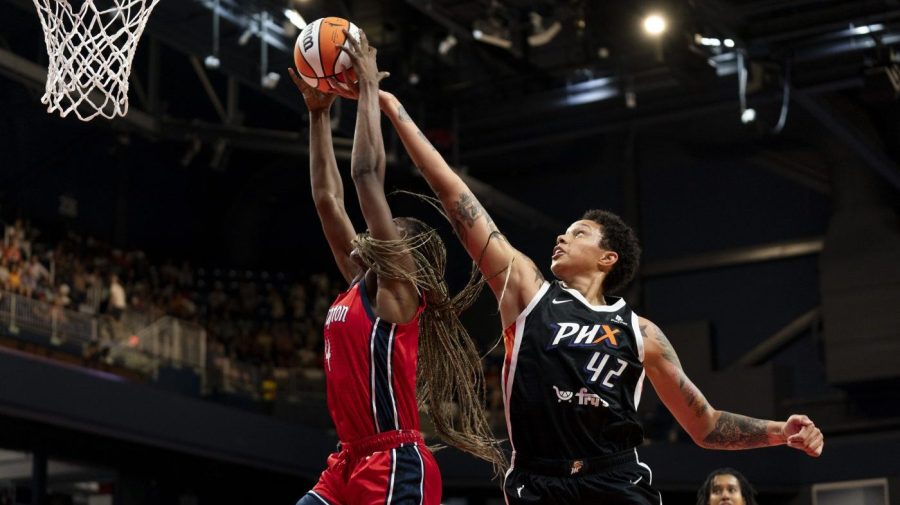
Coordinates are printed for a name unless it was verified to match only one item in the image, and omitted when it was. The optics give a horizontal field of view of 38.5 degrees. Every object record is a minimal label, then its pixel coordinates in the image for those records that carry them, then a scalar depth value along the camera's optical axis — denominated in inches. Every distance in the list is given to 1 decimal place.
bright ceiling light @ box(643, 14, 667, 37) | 577.0
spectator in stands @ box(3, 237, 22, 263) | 607.8
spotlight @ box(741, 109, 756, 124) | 645.1
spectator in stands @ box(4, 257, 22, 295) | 582.3
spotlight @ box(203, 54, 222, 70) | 622.8
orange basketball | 213.2
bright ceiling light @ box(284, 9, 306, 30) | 583.8
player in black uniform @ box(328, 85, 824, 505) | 180.7
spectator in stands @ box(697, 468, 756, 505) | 278.2
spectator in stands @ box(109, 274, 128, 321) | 623.8
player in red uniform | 197.0
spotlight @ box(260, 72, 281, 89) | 635.5
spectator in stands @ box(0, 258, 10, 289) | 579.0
